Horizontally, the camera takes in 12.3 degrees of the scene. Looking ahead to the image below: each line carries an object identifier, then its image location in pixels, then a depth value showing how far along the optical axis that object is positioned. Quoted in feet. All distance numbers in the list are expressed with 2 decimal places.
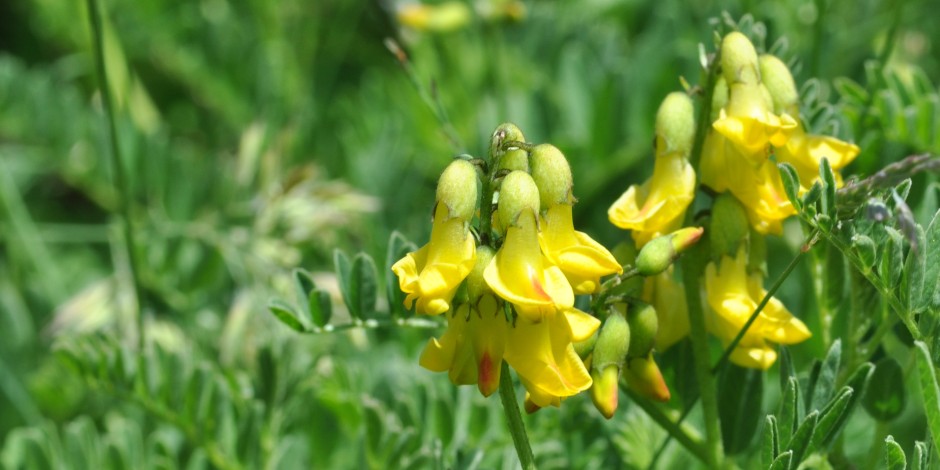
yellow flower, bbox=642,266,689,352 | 1.51
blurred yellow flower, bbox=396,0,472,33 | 2.21
